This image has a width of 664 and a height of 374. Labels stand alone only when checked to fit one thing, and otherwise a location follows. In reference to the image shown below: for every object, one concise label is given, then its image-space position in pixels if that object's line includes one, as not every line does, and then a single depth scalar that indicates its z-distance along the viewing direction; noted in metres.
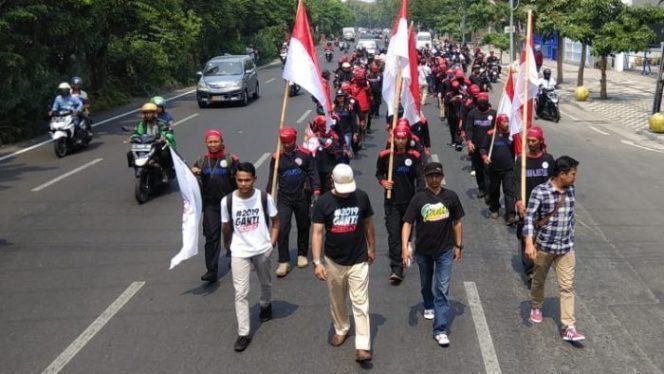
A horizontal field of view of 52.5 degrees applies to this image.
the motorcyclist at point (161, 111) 11.59
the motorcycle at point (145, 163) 10.95
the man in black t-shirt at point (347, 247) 5.58
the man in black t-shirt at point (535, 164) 7.70
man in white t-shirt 5.91
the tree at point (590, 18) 22.61
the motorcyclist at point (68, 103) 14.96
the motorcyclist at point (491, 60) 31.08
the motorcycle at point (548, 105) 20.17
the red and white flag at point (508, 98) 10.53
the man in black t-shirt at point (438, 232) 5.88
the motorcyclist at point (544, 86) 20.16
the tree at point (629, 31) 21.80
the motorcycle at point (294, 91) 27.70
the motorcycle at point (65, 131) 14.66
